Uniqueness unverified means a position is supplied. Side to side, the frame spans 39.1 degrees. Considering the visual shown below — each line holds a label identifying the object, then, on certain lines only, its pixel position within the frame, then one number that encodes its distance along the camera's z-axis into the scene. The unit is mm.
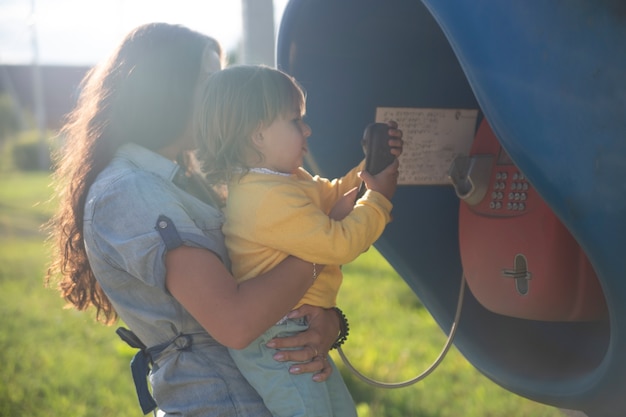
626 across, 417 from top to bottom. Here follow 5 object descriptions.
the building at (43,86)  28223
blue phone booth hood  1419
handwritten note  2117
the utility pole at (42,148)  20255
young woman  1551
